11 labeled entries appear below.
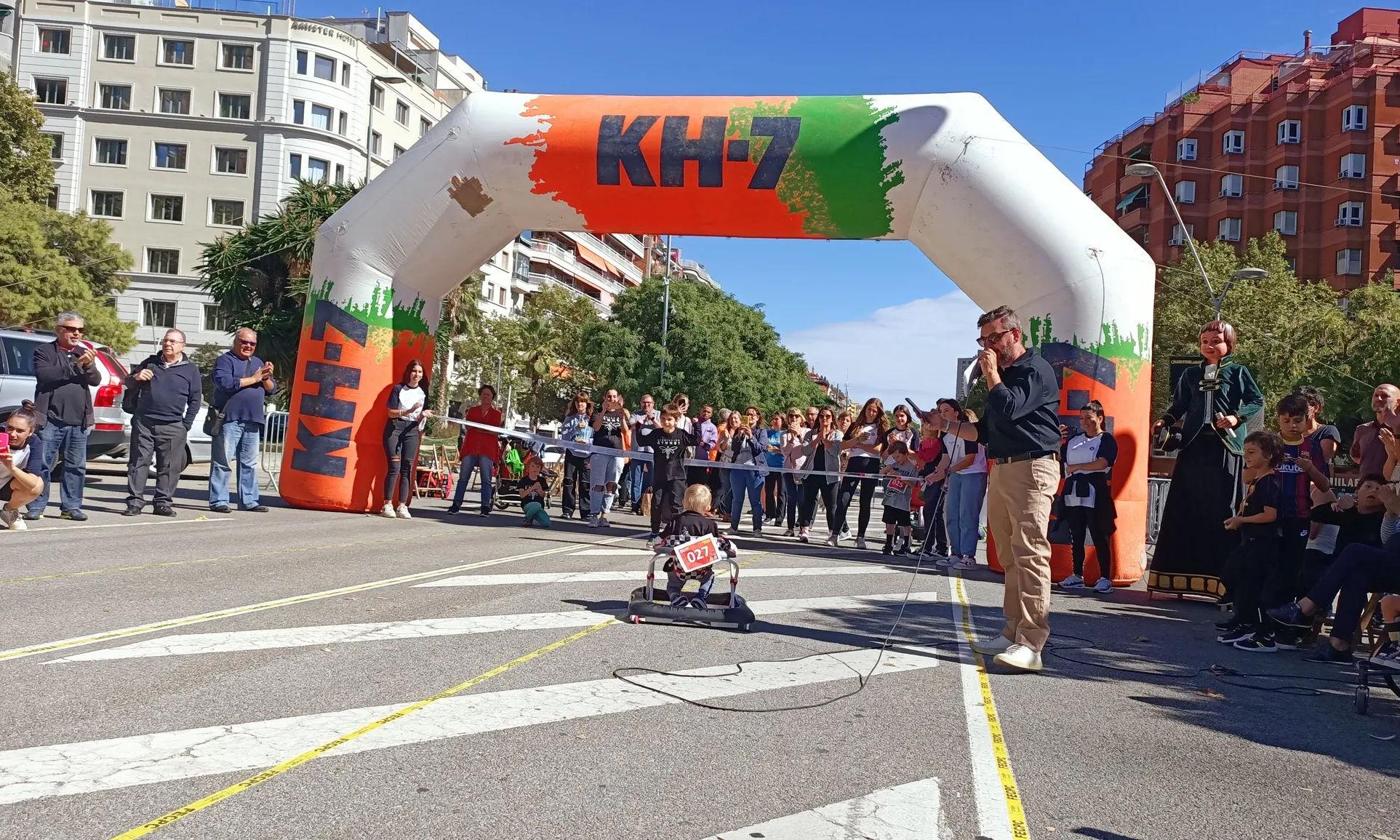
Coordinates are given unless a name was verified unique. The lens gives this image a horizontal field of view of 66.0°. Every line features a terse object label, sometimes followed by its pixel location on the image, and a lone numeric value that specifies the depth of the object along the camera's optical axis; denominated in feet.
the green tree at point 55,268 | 103.55
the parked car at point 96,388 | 49.32
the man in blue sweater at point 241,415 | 42.11
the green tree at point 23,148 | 106.11
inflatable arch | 36.99
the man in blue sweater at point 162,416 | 38.88
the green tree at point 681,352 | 185.98
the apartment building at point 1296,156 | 189.26
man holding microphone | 20.34
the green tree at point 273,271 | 97.25
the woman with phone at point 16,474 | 32.53
